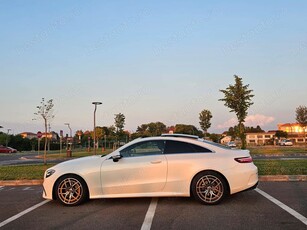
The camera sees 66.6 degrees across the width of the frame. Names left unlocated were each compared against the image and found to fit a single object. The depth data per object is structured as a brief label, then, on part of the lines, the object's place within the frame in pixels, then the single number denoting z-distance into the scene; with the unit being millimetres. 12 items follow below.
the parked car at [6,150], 37648
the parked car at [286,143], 46718
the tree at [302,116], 29286
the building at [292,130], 84469
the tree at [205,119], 43366
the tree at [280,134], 72758
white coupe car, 4724
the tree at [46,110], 15120
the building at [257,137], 95552
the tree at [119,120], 41706
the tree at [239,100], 21416
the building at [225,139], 76992
